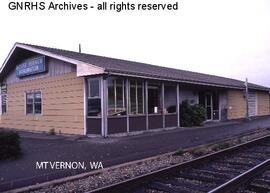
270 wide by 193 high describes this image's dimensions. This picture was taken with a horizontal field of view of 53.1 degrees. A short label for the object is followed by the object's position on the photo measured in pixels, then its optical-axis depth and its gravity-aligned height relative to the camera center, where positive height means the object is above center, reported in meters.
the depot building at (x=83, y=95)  11.70 +0.69
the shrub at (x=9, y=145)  7.89 -1.07
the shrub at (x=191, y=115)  15.55 -0.47
